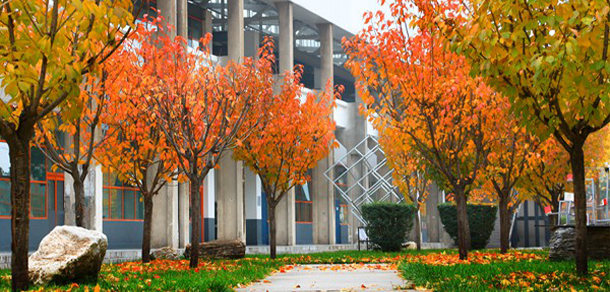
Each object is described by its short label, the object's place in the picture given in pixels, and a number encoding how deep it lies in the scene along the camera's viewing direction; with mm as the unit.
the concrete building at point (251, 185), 24234
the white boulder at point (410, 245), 29492
